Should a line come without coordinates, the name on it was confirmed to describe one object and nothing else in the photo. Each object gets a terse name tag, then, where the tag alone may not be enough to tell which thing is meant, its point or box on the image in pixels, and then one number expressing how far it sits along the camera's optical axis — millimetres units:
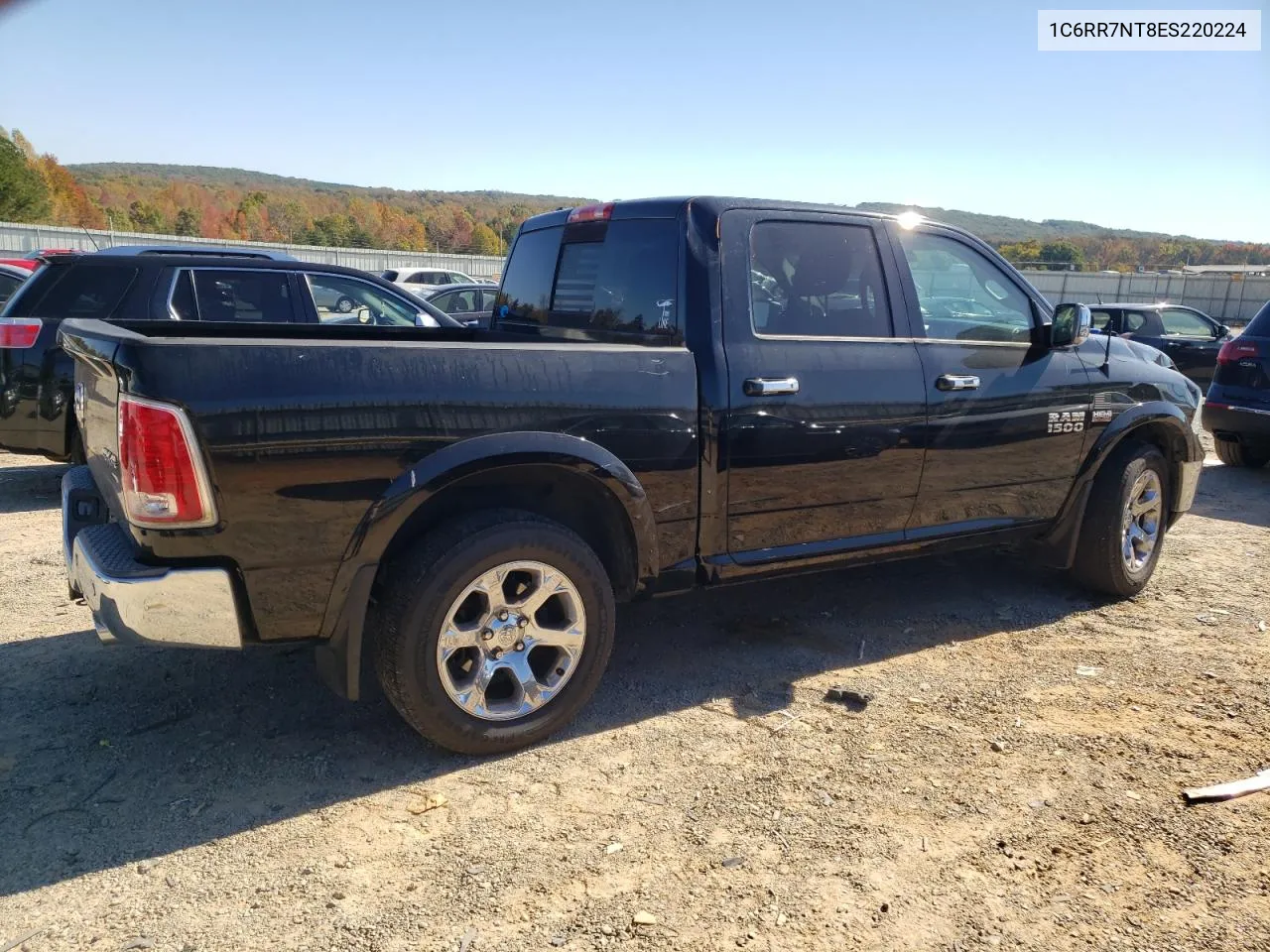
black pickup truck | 2748
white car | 24266
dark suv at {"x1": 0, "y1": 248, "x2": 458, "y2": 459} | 6254
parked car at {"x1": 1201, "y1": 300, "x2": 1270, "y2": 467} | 8359
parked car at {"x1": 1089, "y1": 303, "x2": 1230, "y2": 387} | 15234
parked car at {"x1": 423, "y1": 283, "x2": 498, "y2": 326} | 14867
